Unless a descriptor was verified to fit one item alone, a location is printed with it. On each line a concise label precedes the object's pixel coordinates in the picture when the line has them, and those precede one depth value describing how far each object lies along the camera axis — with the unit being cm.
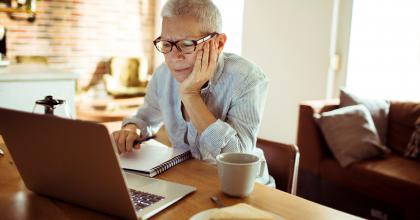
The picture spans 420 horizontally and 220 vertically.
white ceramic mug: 84
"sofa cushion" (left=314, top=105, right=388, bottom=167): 250
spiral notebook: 100
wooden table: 76
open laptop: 65
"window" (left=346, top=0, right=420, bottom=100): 299
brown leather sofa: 222
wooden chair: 114
